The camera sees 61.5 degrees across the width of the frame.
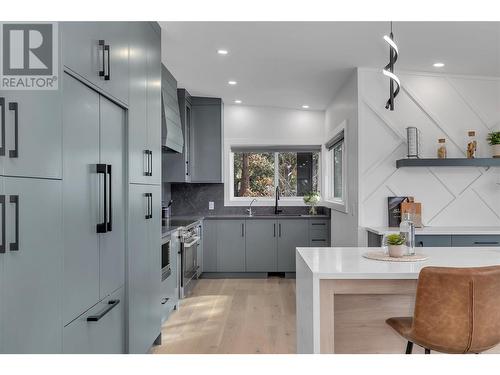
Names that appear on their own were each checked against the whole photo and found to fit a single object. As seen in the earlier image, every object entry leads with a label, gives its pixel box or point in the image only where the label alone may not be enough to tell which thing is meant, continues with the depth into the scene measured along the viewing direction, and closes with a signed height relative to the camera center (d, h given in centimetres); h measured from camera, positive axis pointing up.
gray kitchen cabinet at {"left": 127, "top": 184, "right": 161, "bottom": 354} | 272 -54
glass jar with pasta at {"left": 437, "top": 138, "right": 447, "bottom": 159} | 413 +39
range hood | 420 +81
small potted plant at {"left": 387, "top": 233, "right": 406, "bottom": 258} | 237 -31
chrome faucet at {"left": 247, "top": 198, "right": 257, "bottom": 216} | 635 -27
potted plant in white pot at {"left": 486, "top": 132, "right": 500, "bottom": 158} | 411 +46
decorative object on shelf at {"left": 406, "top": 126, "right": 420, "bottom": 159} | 408 +46
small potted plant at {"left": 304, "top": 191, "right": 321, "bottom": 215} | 625 -14
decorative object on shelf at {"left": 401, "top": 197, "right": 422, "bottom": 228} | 411 -18
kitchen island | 207 -52
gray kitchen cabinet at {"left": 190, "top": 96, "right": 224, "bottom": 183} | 600 +75
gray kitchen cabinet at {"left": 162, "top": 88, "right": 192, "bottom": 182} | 543 +40
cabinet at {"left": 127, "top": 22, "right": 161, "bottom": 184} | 275 +62
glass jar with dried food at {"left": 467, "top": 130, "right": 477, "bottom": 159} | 413 +42
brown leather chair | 179 -51
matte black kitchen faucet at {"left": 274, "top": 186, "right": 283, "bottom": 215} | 638 -18
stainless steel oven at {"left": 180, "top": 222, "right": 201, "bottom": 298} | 459 -76
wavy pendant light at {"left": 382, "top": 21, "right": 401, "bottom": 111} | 222 +65
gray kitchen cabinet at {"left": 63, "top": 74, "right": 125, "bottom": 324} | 183 -3
